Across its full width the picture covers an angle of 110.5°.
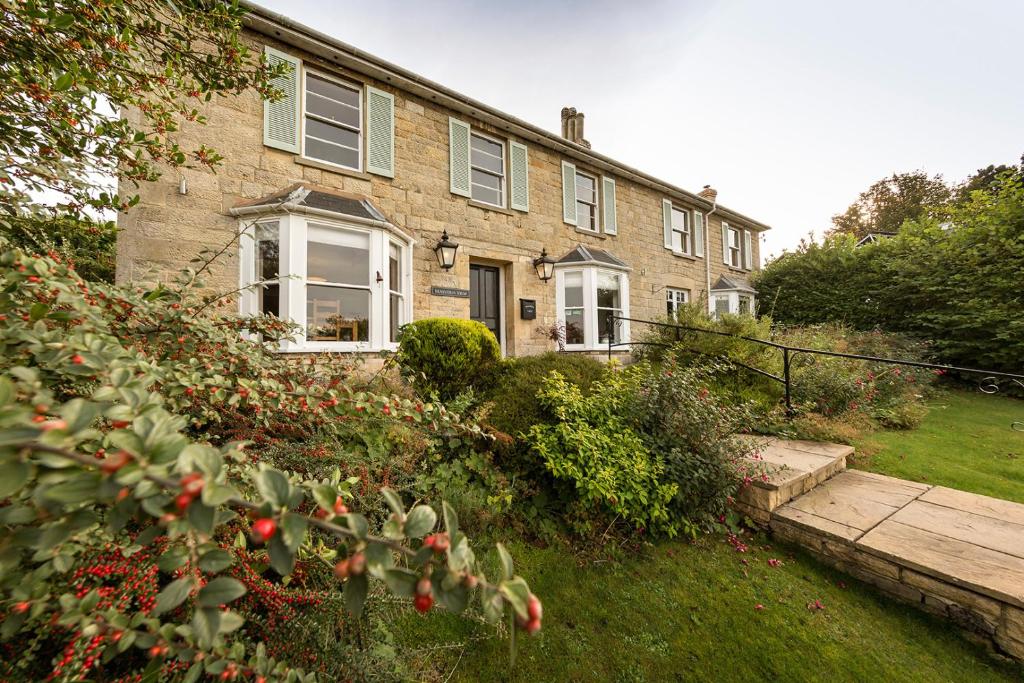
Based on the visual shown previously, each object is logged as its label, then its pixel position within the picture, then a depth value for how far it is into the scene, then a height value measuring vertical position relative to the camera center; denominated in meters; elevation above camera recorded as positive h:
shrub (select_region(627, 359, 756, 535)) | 2.85 -0.77
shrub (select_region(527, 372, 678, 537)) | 2.63 -0.86
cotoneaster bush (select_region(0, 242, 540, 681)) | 0.49 -0.27
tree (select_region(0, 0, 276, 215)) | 1.73 +1.46
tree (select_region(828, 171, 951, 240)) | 22.08 +9.44
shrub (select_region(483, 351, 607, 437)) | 3.26 -0.33
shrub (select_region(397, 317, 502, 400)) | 4.16 -0.04
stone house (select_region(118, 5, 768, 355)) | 4.95 +2.52
